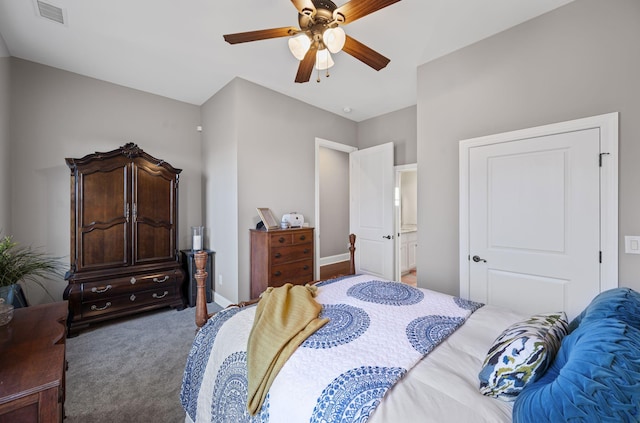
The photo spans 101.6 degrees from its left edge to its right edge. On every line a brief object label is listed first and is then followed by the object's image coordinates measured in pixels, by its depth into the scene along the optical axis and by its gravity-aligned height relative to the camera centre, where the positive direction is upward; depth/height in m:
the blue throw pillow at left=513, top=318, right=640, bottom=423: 0.64 -0.46
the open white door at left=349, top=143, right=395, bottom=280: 4.01 +0.02
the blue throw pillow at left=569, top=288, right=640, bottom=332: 0.96 -0.38
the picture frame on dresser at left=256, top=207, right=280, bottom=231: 3.21 -0.09
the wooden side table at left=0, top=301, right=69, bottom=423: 0.91 -0.61
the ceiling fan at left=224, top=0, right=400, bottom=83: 1.57 +1.19
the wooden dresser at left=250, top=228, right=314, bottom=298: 3.07 -0.58
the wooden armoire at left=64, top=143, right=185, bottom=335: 2.78 -0.30
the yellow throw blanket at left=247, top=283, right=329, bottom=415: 1.04 -0.58
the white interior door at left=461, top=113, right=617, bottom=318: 1.99 -0.10
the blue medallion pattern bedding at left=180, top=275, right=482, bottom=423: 0.91 -0.62
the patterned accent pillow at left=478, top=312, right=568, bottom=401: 0.85 -0.52
